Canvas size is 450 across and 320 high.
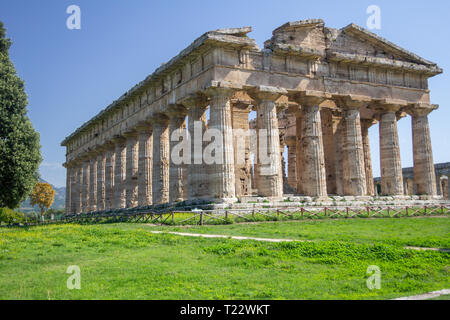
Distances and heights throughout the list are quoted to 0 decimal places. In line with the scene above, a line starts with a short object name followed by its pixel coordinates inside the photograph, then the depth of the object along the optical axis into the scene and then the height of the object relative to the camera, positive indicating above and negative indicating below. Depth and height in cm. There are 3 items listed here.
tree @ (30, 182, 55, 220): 7812 +273
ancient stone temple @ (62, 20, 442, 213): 2788 +734
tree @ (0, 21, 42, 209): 3216 +556
